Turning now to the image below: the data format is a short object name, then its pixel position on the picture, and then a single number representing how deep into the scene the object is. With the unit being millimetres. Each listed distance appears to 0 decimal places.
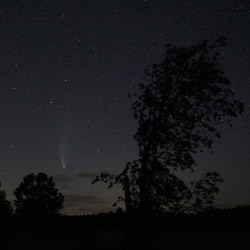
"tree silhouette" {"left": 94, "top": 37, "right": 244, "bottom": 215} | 14242
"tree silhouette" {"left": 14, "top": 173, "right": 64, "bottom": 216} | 62844
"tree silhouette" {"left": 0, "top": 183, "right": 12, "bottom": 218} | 63384
